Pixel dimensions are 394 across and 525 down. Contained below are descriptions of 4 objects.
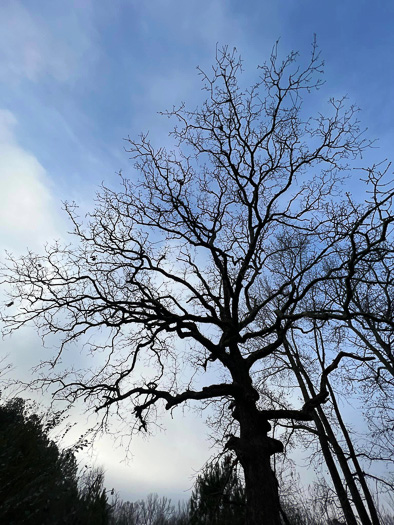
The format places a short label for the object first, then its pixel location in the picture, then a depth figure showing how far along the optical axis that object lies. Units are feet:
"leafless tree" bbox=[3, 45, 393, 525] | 19.15
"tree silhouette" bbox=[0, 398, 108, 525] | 14.67
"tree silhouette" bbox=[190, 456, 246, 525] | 33.55
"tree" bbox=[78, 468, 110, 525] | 17.76
